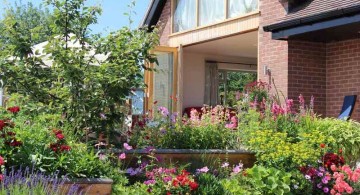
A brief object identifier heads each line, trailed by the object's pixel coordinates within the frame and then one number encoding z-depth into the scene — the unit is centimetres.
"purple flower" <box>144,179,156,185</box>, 544
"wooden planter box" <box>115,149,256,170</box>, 612
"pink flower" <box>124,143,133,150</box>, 595
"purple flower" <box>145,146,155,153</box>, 603
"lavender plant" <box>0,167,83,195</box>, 402
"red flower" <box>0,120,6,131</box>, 476
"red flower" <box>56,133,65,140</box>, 497
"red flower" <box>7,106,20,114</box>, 546
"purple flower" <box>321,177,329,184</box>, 629
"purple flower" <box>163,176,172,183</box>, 542
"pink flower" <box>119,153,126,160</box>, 566
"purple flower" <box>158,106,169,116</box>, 707
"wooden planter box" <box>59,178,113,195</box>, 470
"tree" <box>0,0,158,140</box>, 615
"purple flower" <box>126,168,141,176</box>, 577
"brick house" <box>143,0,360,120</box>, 891
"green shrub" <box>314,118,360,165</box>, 696
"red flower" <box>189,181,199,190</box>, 532
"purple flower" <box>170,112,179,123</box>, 708
